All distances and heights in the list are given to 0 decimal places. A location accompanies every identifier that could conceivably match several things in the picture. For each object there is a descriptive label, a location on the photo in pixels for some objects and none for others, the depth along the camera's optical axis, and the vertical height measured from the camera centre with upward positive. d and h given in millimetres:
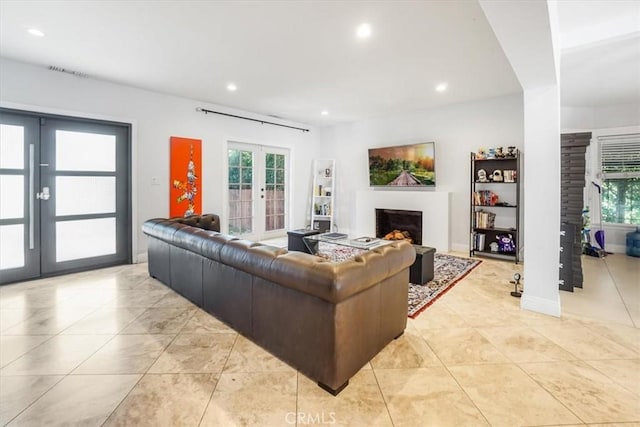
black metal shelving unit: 4645 +82
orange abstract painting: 4848 +573
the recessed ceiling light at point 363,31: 2715 +1680
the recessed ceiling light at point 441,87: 4245 +1807
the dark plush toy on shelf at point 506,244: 4658 -500
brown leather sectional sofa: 1640 -563
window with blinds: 5094 +594
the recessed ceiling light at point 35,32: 2827 +1716
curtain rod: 5159 +1799
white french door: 5789 +445
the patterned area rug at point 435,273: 2999 -799
